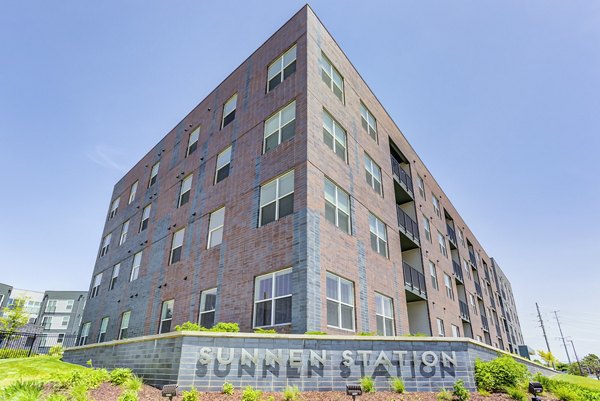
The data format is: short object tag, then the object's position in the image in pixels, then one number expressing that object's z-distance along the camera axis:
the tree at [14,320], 44.06
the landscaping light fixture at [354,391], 8.14
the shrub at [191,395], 8.02
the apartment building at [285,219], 14.08
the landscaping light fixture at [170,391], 7.91
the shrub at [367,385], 9.32
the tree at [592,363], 85.88
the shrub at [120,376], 10.26
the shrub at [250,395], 8.20
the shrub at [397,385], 9.47
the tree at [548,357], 64.43
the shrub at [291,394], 8.58
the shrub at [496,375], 10.02
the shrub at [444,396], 9.09
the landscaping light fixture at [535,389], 8.58
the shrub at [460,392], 8.98
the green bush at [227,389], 8.72
